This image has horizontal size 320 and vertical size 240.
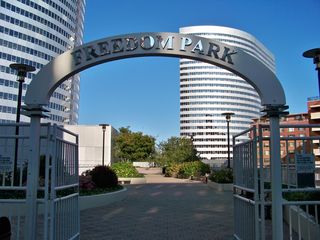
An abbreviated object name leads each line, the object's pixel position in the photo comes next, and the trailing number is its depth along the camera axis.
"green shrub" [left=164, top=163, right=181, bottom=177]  39.36
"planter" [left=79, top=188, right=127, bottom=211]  13.61
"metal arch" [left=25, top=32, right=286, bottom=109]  6.62
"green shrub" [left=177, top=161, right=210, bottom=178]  35.70
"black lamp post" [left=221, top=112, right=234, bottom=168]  29.27
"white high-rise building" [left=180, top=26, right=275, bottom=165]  160.25
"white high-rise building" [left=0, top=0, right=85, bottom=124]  101.56
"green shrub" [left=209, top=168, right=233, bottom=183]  23.43
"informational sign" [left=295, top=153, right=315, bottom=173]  6.46
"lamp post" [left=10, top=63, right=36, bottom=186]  13.95
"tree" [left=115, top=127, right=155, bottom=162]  60.08
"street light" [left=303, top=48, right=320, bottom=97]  10.36
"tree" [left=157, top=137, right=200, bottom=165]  43.31
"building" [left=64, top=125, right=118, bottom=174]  40.62
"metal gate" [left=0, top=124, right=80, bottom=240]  6.25
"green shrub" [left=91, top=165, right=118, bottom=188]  16.94
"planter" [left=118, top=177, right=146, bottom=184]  29.51
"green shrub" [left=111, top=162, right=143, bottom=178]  30.47
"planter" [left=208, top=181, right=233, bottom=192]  22.39
